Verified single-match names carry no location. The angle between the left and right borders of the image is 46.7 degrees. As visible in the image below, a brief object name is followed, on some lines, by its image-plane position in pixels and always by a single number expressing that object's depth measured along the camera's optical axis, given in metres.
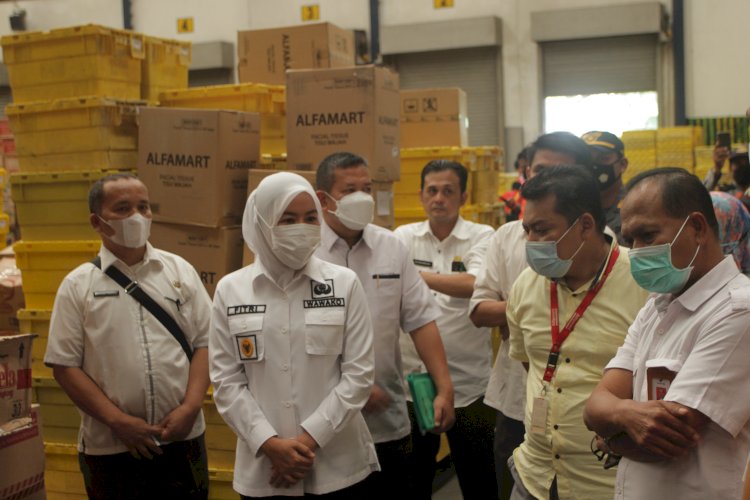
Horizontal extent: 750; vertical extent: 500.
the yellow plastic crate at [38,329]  4.27
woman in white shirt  2.42
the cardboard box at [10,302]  4.83
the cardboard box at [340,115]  3.97
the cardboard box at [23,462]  2.76
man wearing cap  3.25
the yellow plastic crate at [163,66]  4.57
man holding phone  6.74
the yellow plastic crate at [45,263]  4.27
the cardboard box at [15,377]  2.79
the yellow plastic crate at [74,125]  4.19
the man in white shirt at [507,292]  3.02
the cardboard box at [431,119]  6.06
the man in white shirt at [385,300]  3.14
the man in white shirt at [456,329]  3.75
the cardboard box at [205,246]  4.00
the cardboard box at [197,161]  3.94
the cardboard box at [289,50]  4.91
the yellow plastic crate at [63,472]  4.21
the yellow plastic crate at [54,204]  4.25
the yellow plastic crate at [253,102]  4.37
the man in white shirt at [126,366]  3.04
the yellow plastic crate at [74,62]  4.27
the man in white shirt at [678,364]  1.70
